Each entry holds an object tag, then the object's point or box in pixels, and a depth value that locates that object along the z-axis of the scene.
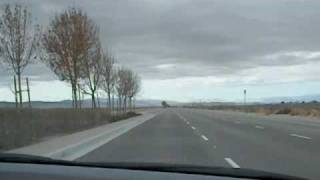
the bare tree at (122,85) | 39.32
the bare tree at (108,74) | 28.68
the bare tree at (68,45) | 20.07
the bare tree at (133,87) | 45.39
